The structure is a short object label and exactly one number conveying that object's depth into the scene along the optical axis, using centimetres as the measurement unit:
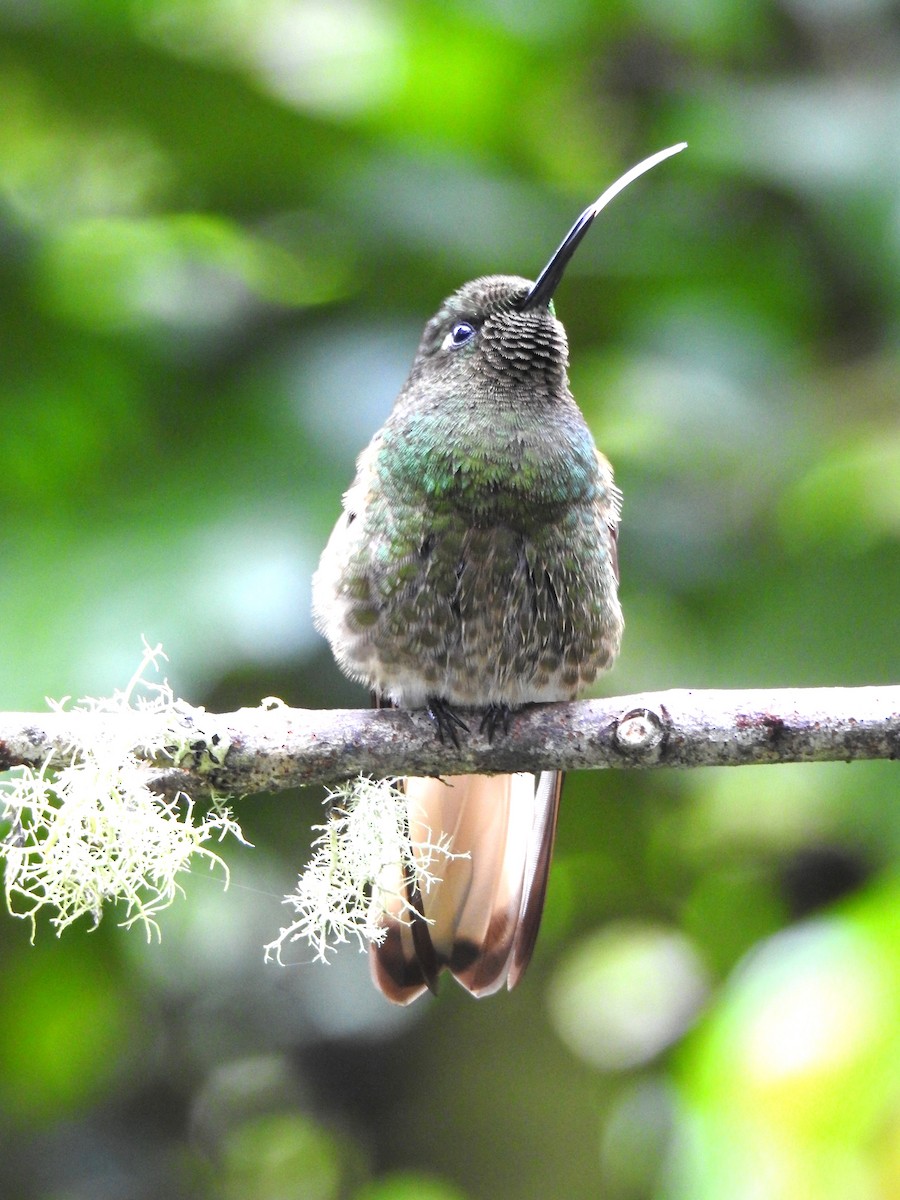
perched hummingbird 566
